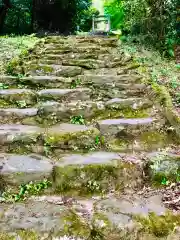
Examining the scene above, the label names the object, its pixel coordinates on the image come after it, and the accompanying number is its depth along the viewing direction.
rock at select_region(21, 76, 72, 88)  4.77
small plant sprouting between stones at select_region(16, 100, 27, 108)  4.16
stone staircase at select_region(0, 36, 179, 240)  2.52
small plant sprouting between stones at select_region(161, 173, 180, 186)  3.08
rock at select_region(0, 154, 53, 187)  2.86
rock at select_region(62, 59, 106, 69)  5.80
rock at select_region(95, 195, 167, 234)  2.50
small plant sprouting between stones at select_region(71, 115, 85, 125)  3.94
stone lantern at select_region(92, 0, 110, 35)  16.01
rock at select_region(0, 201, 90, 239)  2.39
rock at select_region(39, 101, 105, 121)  4.01
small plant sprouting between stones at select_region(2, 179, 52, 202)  2.76
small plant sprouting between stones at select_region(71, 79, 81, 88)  4.91
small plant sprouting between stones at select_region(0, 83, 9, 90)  4.63
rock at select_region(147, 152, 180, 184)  3.12
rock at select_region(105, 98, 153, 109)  4.29
